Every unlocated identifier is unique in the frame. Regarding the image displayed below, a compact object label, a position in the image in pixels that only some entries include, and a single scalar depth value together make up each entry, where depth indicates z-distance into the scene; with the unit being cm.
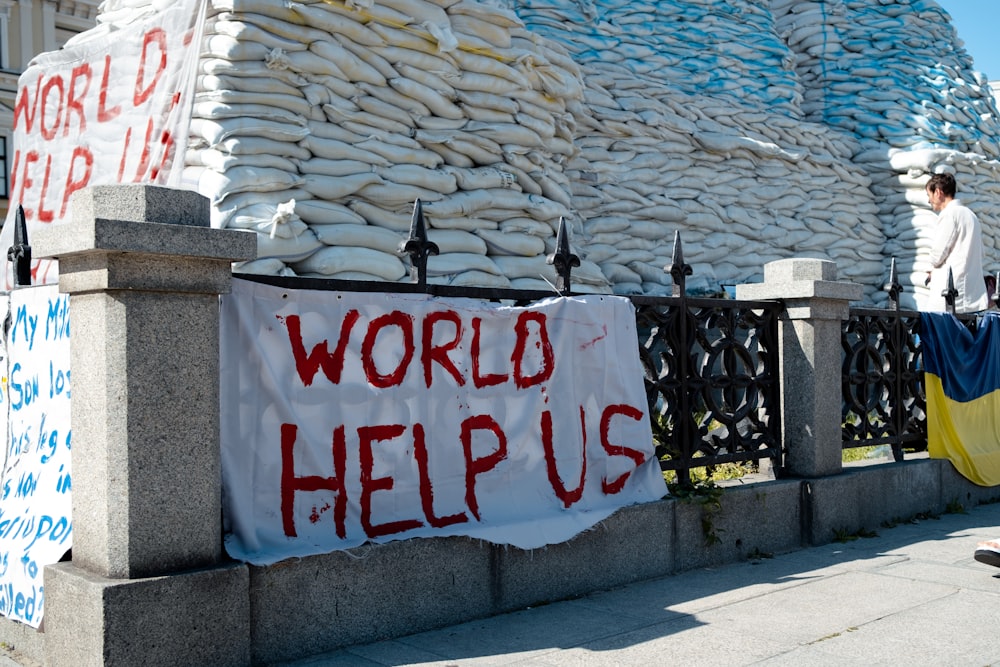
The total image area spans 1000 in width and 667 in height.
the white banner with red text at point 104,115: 393
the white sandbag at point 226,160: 638
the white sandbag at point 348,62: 683
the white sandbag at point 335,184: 670
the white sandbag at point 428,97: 725
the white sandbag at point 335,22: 679
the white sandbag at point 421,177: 714
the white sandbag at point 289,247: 632
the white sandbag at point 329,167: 673
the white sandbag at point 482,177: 759
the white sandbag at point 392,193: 700
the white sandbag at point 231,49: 648
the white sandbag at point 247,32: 651
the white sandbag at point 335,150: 674
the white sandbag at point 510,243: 779
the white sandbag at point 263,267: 628
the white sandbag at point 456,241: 743
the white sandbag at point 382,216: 699
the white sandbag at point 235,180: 634
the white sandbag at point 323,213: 659
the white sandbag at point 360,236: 669
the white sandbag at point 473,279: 739
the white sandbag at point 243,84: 651
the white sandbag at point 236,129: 641
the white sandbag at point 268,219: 632
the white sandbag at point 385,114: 705
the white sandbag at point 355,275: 675
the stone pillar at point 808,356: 523
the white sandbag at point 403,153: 708
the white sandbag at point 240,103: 647
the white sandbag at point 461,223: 742
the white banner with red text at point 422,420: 334
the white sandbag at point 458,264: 732
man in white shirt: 726
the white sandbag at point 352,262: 658
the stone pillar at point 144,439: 287
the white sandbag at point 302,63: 657
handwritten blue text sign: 325
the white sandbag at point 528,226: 795
